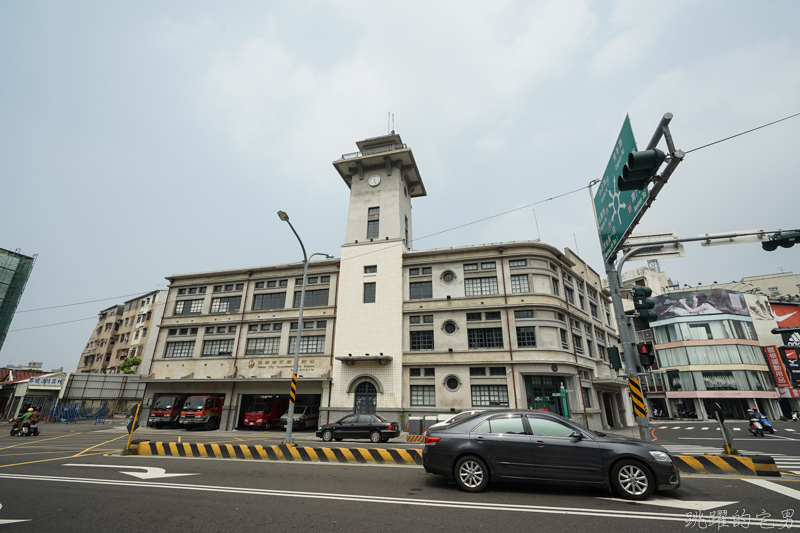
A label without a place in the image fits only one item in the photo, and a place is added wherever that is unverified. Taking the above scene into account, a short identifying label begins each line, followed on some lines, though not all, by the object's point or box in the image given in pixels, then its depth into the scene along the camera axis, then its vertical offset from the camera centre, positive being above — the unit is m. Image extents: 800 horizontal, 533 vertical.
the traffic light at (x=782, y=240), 8.76 +3.84
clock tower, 26.98 +9.61
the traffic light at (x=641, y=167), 6.35 +4.00
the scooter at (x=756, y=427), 22.11 -0.78
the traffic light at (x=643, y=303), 10.00 +2.73
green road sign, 8.50 +5.28
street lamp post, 15.91 +0.54
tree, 52.03 +5.66
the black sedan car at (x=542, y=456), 6.74 -0.81
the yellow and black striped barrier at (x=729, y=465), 8.43 -1.13
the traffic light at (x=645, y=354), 10.07 +1.48
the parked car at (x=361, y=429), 19.64 -0.98
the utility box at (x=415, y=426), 22.34 -0.92
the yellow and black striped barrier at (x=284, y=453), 10.97 -1.31
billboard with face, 48.31 +13.42
